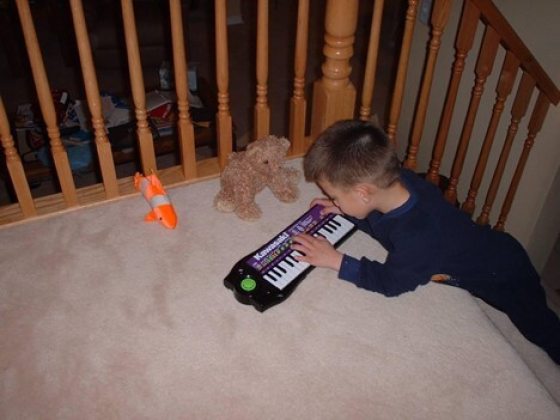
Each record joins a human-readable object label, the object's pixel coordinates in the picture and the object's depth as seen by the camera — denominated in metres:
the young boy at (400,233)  1.37
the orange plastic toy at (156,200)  1.59
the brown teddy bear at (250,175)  1.61
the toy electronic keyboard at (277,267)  1.41
